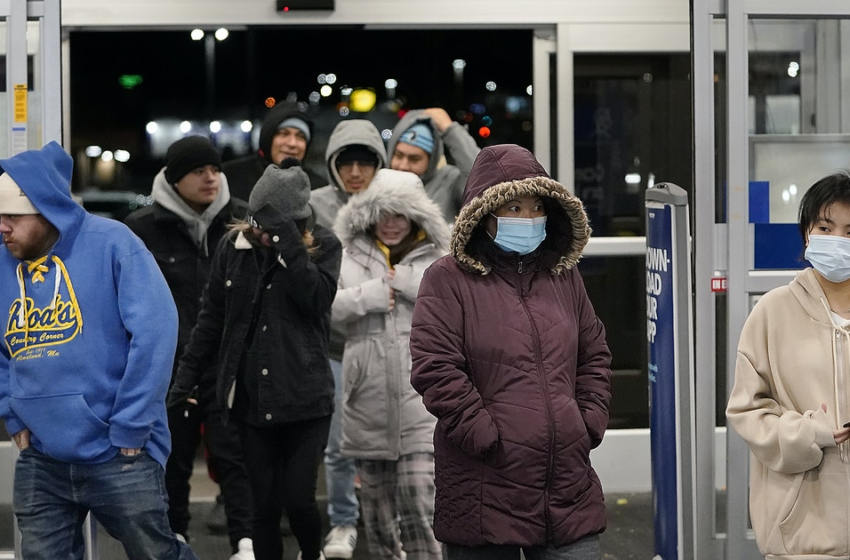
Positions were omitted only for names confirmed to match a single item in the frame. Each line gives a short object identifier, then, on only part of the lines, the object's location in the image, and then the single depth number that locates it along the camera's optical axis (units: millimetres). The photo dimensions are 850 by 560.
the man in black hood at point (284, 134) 13062
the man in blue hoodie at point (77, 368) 7984
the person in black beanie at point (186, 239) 11602
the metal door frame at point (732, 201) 10430
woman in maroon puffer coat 7043
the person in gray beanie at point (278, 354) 9609
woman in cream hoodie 7152
